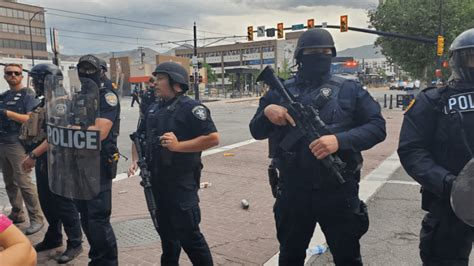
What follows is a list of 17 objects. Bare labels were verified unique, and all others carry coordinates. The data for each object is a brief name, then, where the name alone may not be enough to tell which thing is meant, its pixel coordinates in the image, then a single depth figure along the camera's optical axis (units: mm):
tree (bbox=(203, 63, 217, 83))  76688
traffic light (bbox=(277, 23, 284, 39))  21469
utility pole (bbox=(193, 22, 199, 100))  28902
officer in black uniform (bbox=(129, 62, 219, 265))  2838
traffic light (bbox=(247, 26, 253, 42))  22344
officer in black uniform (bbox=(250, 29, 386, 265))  2459
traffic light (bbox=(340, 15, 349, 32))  20102
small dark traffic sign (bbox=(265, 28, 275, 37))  21734
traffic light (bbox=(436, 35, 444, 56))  19634
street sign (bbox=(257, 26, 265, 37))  21656
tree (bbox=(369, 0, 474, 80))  26656
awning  55156
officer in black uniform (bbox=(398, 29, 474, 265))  2070
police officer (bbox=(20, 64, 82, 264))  3670
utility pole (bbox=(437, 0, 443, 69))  21219
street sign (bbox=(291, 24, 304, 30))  20727
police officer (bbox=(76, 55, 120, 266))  2959
